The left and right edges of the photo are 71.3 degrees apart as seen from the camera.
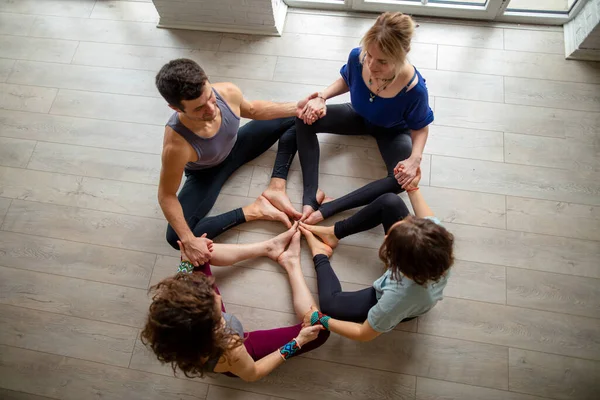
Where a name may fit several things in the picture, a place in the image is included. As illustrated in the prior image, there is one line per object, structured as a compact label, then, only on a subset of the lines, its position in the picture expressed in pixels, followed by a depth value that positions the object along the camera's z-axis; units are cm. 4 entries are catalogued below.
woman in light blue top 129
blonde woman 151
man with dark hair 145
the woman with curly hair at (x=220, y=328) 128
